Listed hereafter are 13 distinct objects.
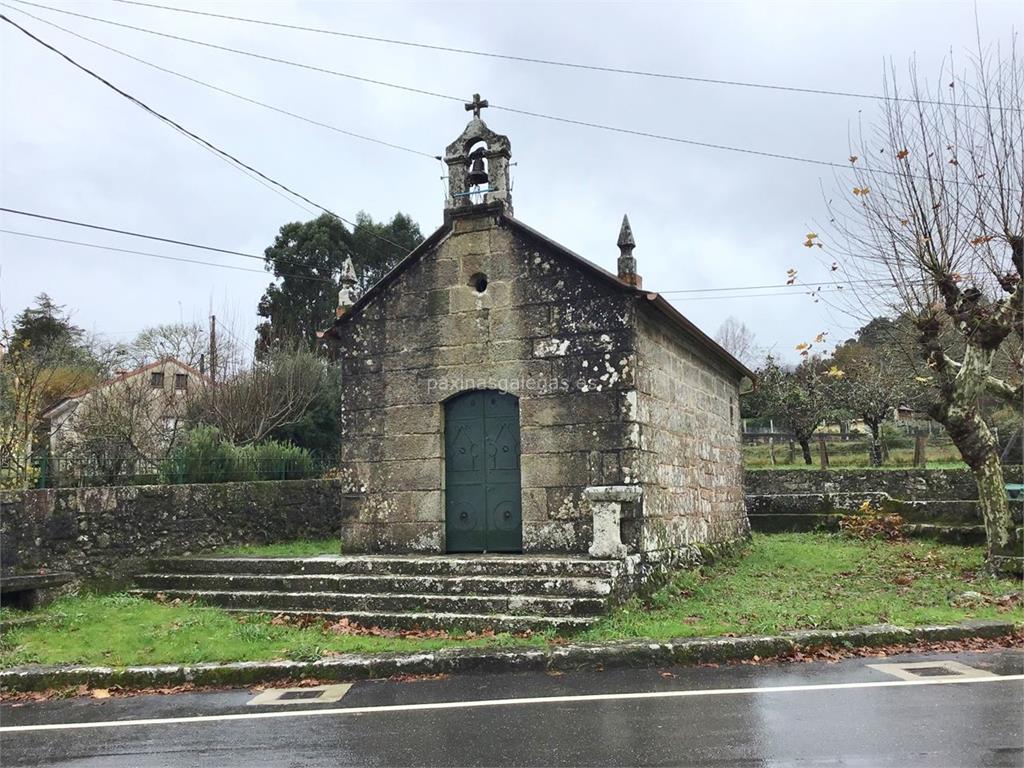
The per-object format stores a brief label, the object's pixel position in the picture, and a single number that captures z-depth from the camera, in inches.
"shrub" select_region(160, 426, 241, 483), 510.9
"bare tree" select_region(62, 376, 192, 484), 629.9
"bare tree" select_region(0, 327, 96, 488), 436.1
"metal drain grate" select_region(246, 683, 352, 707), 250.7
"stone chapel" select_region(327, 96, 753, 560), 390.6
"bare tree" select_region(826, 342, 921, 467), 1061.3
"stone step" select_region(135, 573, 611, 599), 336.2
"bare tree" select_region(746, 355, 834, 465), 1144.8
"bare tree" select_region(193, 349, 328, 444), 900.6
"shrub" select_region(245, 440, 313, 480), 558.9
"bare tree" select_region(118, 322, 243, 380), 1048.8
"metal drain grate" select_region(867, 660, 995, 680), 250.7
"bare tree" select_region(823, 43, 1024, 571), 410.3
